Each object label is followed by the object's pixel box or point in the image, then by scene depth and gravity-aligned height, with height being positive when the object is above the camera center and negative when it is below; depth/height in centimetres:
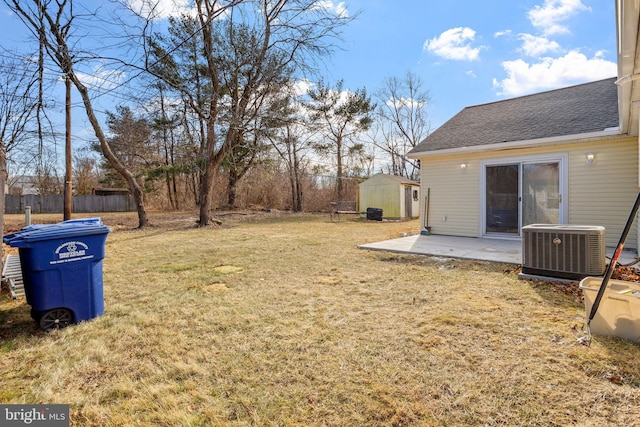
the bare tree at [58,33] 602 +380
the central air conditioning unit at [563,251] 352 -60
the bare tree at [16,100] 578 +220
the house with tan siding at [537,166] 558 +72
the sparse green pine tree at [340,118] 1831 +521
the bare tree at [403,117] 2200 +618
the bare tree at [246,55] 689 +413
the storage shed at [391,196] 1452 +40
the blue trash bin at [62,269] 246 -48
